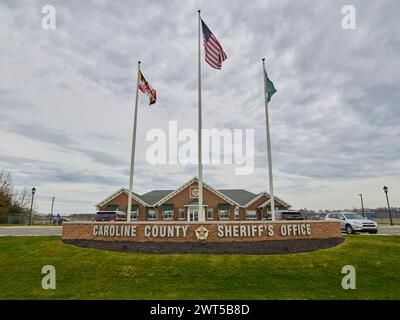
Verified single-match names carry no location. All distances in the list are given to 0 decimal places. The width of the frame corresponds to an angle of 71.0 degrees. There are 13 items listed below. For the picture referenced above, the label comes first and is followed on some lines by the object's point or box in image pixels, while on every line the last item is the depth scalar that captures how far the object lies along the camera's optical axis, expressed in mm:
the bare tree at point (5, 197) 47375
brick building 40375
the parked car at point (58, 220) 46956
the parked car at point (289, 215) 20125
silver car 21203
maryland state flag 16891
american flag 14773
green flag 16484
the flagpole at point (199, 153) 15133
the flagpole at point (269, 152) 15734
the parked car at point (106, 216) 21266
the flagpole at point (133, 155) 16703
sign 14844
